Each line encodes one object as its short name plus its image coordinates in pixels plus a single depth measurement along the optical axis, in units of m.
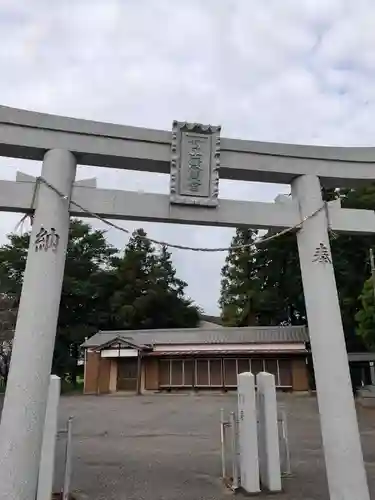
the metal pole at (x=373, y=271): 16.55
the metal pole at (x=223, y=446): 6.28
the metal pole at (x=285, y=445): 6.65
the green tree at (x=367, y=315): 17.23
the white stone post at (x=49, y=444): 4.83
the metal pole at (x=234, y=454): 5.93
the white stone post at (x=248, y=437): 5.73
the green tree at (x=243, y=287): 29.30
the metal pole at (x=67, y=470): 5.19
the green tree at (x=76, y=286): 30.23
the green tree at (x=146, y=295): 32.56
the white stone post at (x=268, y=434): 5.89
